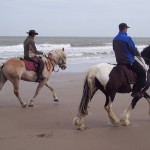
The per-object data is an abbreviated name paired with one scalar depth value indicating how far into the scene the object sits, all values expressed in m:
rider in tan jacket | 9.12
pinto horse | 6.44
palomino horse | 8.90
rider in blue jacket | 6.58
